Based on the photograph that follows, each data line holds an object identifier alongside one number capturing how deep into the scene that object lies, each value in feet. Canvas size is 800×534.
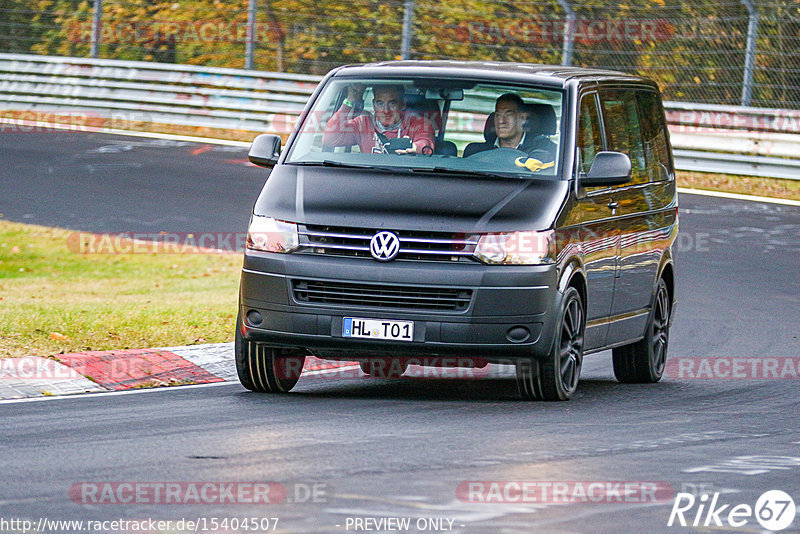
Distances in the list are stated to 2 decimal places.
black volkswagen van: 58.54
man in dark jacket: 64.34
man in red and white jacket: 65.21
